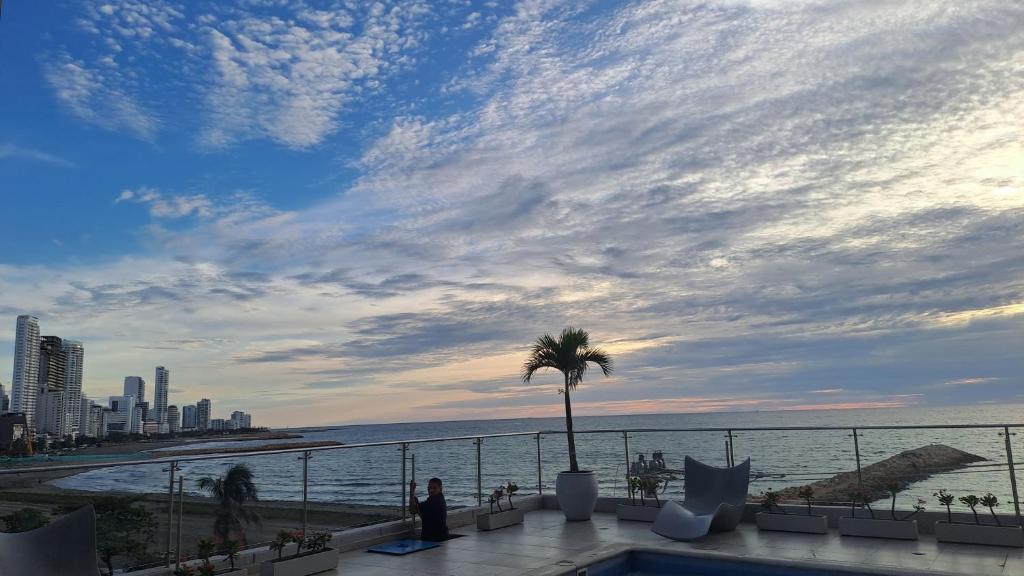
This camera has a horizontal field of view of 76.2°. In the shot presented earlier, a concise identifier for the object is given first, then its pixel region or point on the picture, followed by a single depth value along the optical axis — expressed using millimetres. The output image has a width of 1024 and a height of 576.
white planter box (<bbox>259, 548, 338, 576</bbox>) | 5809
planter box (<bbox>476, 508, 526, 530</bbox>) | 8352
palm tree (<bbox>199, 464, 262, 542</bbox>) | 6059
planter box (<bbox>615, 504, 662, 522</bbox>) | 8719
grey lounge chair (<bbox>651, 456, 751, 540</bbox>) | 7406
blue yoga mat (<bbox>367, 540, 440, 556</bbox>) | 7070
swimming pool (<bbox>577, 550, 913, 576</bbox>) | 5818
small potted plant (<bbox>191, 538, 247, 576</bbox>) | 5391
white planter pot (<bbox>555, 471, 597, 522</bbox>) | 8938
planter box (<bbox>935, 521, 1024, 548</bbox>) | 6395
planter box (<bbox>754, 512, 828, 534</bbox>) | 7453
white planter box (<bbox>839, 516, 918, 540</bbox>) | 6863
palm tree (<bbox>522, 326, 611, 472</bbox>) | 9922
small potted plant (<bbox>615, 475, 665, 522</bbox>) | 8766
